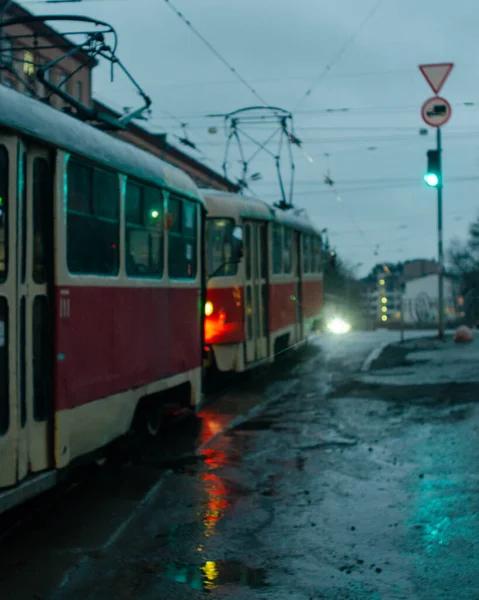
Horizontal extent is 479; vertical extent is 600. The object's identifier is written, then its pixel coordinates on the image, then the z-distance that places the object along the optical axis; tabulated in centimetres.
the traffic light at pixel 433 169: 1953
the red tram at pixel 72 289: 587
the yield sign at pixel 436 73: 1839
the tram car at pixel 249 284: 1443
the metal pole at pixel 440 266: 2264
